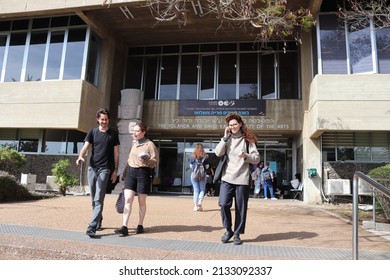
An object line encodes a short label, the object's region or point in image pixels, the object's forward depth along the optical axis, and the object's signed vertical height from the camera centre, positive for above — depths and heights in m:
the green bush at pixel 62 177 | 13.28 +0.23
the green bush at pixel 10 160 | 13.06 +0.79
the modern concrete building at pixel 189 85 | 13.05 +4.61
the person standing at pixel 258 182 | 16.36 +0.44
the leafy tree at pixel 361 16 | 11.66 +6.34
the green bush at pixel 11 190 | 10.16 -0.28
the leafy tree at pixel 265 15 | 8.12 +4.24
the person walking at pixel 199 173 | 8.84 +0.40
